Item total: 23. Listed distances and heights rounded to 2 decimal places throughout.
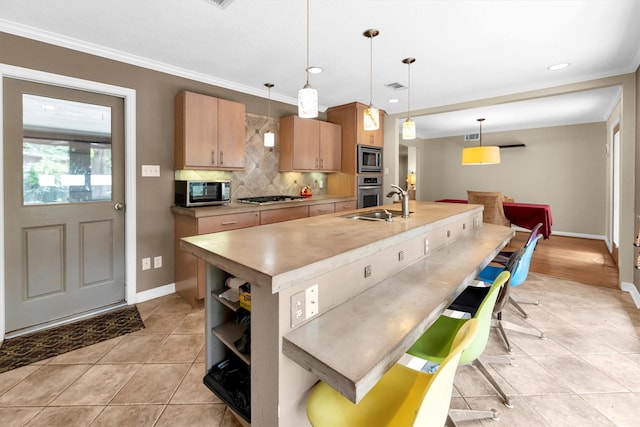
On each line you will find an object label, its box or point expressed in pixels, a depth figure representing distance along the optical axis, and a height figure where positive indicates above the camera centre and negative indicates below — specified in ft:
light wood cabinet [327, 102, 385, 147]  15.59 +4.24
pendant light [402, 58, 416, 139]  9.63 +2.42
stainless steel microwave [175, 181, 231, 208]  10.32 +0.41
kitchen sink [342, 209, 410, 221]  7.72 -0.27
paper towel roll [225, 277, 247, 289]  4.96 -1.28
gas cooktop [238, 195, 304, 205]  12.06 +0.24
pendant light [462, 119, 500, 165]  18.37 +3.01
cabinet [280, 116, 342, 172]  14.02 +2.87
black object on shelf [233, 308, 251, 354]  4.50 -1.98
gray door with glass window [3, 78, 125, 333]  8.06 +0.06
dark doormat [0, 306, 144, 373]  7.14 -3.47
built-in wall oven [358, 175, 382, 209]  16.04 +0.78
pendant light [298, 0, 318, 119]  6.33 +2.13
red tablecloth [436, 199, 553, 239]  16.63 -0.54
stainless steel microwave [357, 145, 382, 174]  15.87 +2.44
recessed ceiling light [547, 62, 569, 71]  10.56 +4.83
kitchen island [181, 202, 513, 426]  3.18 -1.32
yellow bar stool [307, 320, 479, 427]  2.66 -2.20
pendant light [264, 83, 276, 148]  12.57 +2.71
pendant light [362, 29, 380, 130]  7.76 +2.26
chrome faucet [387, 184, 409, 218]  7.67 +0.07
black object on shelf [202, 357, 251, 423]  4.43 -2.83
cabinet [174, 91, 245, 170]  10.39 +2.57
